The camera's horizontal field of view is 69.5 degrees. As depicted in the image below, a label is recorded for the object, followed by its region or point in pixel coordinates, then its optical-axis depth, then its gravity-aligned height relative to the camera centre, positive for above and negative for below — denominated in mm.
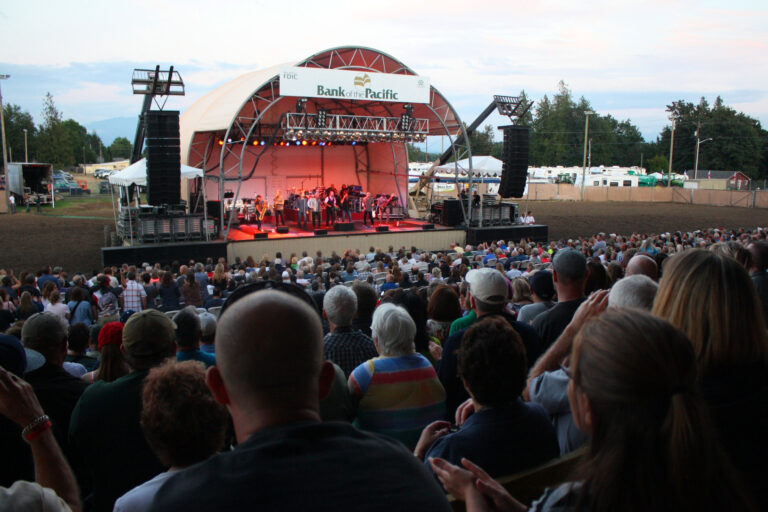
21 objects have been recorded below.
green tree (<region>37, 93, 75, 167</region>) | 53031 +4601
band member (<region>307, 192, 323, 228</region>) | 19281 -451
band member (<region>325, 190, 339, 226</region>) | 19531 -447
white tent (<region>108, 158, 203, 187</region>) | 15328 +512
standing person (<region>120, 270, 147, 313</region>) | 7965 -1509
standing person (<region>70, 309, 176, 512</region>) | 2125 -960
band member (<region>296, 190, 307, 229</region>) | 19188 -447
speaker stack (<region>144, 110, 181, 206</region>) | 13828 +937
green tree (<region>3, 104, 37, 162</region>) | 53344 +5248
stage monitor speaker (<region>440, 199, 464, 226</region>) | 20391 -599
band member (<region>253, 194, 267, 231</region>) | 18828 -528
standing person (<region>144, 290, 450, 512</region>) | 978 -473
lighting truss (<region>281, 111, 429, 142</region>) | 17281 +2033
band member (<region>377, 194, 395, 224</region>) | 21000 -382
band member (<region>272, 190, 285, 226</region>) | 19770 -435
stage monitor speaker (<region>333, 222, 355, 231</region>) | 18406 -1048
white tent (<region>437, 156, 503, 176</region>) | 21484 +1176
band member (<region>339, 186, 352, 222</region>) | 20500 -352
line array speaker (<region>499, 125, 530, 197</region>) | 18328 +1185
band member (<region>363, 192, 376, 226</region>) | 20509 -453
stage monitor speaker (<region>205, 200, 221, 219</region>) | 17688 -511
